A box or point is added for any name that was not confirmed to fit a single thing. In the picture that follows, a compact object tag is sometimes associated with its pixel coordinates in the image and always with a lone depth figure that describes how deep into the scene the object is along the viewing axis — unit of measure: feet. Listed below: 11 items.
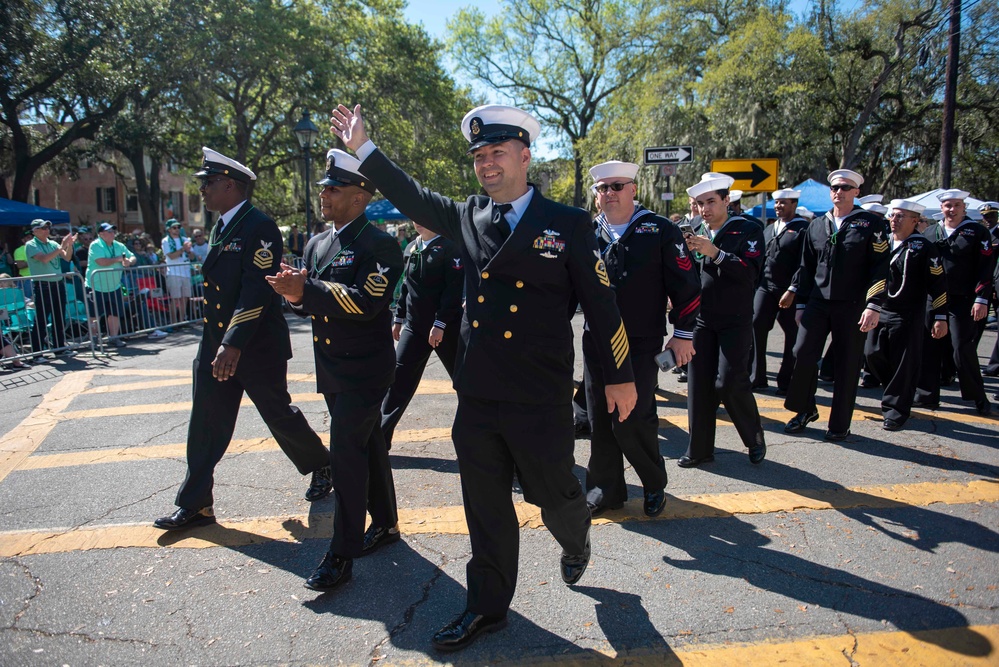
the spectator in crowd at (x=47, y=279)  31.65
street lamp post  54.34
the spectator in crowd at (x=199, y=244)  47.16
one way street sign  35.47
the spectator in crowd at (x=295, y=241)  78.77
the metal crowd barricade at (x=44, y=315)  30.53
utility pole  47.09
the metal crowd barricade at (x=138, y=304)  34.60
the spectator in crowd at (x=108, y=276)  34.32
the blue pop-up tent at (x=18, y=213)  52.85
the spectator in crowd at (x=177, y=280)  40.63
